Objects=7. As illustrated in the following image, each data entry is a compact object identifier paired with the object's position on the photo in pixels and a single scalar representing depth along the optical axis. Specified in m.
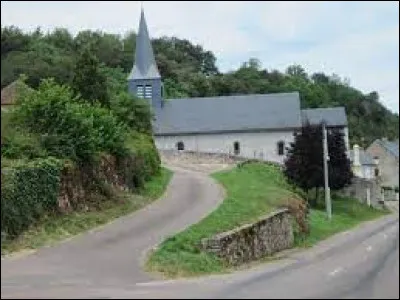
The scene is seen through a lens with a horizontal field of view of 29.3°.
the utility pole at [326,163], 35.67
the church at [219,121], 79.50
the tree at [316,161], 40.94
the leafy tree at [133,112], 41.79
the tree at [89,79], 34.62
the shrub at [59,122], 26.88
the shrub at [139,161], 33.49
